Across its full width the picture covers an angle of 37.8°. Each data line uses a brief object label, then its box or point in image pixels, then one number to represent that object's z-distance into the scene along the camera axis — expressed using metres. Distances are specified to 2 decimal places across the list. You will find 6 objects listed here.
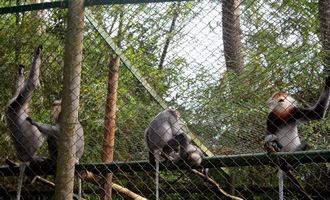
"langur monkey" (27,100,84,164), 3.50
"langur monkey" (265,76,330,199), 2.96
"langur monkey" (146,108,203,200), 3.01
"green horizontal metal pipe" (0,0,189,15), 2.34
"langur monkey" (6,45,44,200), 3.35
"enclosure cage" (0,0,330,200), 2.42
